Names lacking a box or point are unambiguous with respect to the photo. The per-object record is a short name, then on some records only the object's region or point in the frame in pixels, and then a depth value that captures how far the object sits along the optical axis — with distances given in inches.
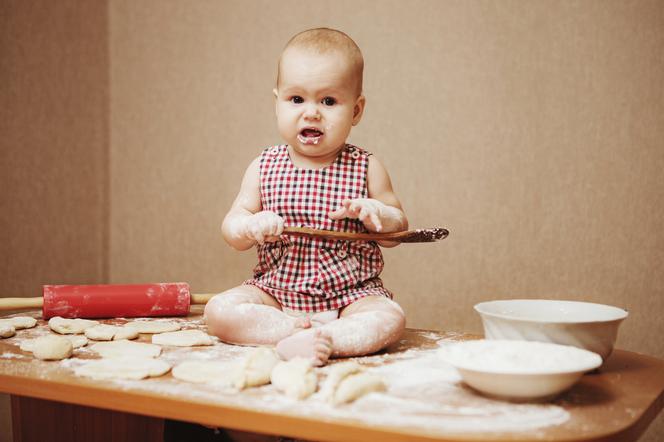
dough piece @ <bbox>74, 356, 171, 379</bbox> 32.2
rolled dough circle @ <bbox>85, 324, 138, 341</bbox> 41.5
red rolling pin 48.1
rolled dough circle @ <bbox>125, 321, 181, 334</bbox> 44.4
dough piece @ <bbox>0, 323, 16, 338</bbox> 41.6
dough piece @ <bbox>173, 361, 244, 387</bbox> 31.2
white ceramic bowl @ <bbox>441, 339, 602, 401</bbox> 27.2
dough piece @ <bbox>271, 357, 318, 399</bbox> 29.3
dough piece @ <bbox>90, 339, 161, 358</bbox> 37.0
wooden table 25.9
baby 40.0
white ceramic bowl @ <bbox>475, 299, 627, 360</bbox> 32.4
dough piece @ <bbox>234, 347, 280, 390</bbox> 30.8
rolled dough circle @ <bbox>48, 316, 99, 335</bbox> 43.3
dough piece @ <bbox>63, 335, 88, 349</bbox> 39.3
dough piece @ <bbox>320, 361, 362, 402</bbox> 29.2
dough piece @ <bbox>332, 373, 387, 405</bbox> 28.6
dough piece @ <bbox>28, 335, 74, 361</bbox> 35.6
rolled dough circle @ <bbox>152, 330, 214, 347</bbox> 40.4
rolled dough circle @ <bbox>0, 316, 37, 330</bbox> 44.8
